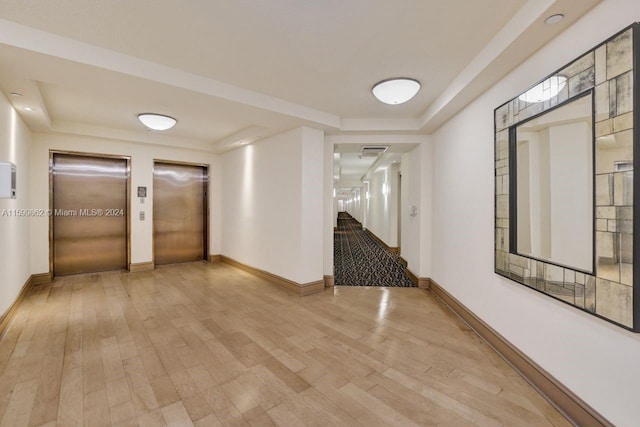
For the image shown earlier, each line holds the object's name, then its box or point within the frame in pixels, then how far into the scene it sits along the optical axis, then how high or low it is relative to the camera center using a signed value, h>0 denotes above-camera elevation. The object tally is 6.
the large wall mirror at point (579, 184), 1.50 +0.19
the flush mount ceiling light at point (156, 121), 4.20 +1.47
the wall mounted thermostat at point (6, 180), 2.64 +0.33
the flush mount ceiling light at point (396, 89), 3.04 +1.41
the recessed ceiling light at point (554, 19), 1.84 +1.34
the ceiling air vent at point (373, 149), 5.07 +1.21
